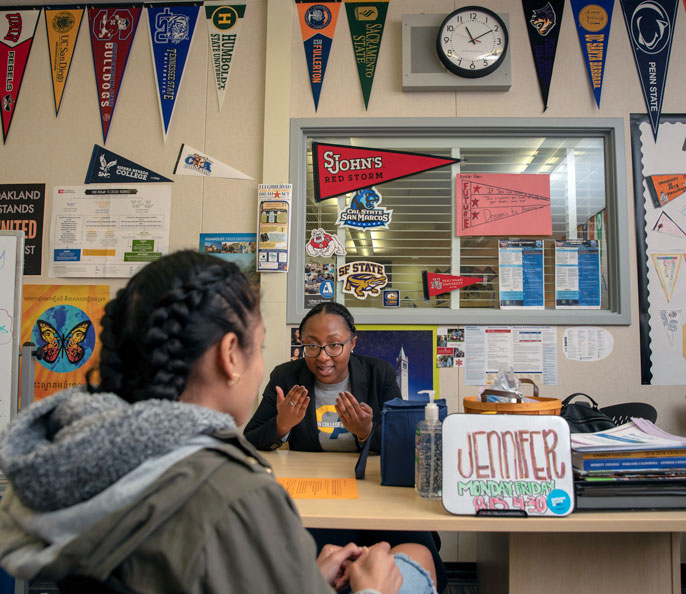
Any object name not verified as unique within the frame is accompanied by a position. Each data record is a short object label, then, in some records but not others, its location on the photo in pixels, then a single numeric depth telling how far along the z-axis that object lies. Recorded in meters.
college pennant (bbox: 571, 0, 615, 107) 2.77
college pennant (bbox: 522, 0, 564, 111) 2.78
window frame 2.70
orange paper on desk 1.36
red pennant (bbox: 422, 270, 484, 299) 2.81
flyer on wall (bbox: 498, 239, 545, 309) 2.76
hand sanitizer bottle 1.35
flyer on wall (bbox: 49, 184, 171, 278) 2.85
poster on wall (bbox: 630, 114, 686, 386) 2.68
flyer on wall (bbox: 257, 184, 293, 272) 2.74
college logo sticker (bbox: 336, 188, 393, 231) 2.87
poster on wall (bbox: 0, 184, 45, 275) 2.89
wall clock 2.73
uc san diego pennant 2.95
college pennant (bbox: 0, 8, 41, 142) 2.97
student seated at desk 0.59
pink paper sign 2.79
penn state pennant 2.76
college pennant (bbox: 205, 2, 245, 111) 2.89
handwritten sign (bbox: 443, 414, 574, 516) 1.22
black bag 1.58
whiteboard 2.15
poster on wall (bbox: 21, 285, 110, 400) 2.84
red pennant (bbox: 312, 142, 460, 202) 2.88
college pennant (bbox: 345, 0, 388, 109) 2.83
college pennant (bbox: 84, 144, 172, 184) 2.88
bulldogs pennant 2.92
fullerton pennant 2.83
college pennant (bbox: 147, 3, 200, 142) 2.90
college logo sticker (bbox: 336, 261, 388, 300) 2.83
